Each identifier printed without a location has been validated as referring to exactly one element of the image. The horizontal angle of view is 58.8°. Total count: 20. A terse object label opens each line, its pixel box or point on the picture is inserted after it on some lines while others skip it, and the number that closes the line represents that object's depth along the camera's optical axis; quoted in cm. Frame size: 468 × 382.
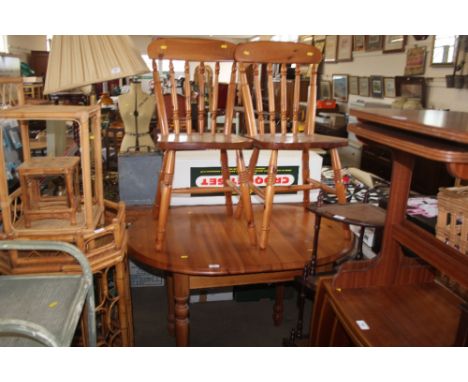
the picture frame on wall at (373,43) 414
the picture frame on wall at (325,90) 552
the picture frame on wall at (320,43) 562
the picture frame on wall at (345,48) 485
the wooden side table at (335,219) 129
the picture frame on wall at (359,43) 449
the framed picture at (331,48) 523
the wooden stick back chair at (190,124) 153
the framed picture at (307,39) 596
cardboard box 205
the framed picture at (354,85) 475
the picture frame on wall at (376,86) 418
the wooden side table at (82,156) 109
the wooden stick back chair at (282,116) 157
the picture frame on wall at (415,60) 351
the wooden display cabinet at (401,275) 84
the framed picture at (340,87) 501
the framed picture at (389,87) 396
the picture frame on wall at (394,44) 376
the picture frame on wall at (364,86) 451
